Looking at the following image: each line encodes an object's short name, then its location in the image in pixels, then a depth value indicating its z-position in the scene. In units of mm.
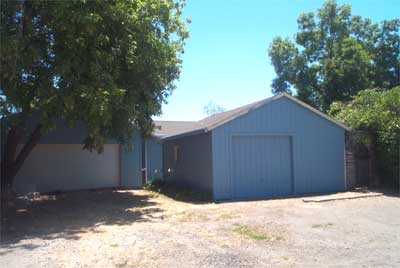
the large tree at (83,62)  9922
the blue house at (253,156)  13258
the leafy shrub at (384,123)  14148
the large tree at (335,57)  29766
